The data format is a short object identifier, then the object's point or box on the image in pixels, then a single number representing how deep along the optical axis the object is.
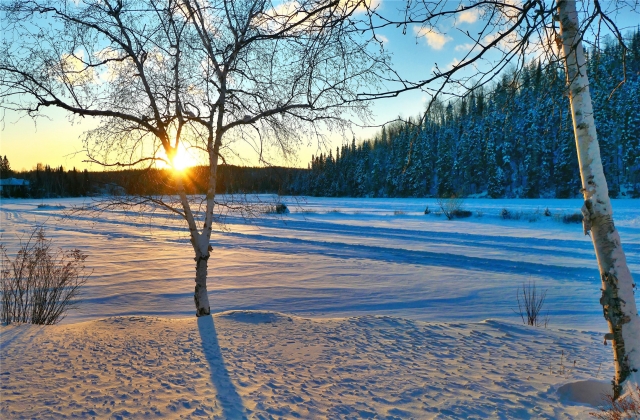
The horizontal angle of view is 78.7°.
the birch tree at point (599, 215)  2.76
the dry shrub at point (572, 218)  22.43
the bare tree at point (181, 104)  4.93
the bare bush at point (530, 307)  6.46
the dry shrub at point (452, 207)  29.16
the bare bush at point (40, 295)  6.11
